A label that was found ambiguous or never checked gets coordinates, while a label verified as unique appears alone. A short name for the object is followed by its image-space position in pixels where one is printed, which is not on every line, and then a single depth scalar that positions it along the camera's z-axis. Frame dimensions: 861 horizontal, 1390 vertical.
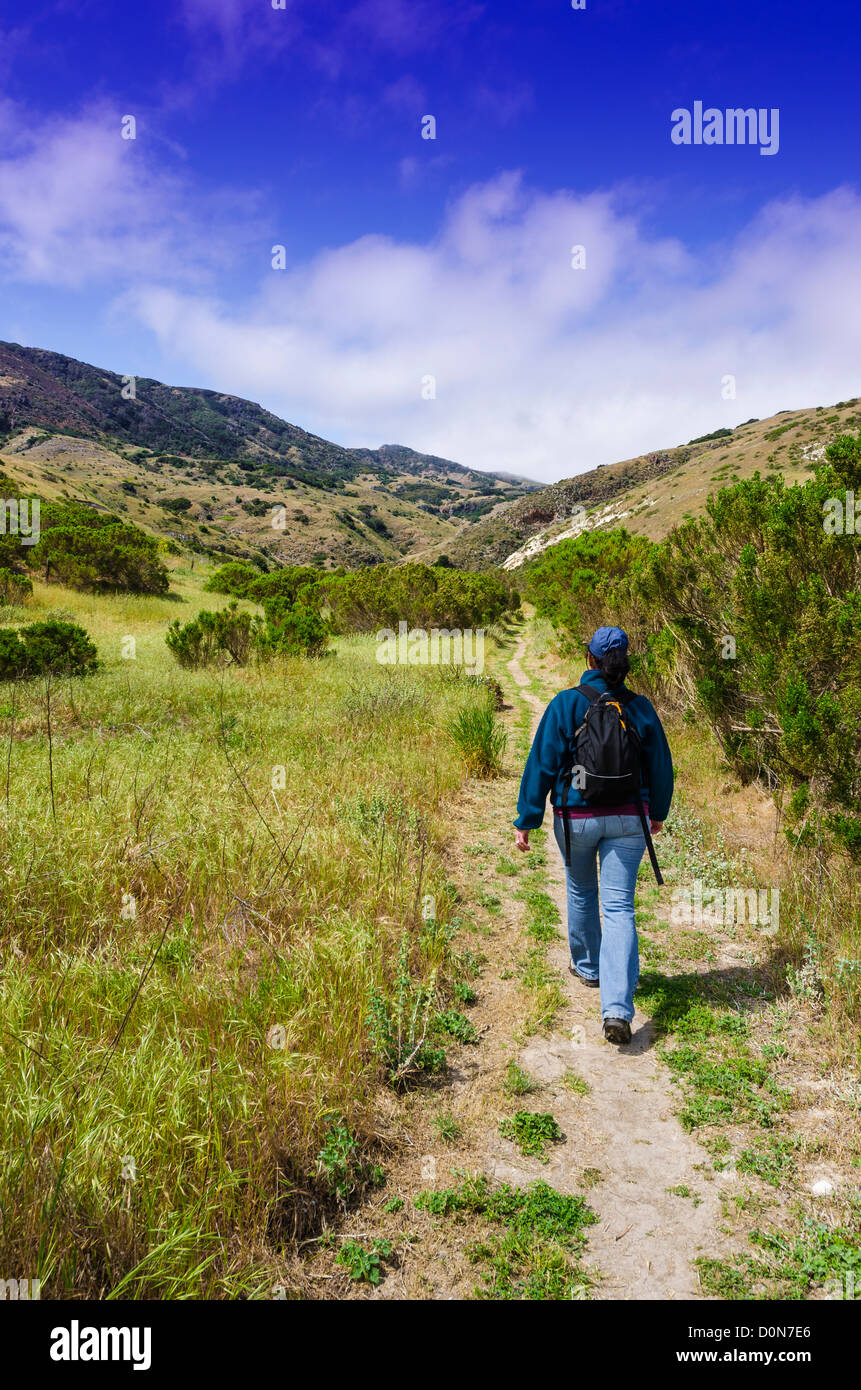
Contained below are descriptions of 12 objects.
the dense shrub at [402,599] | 19.48
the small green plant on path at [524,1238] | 1.96
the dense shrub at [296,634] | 12.59
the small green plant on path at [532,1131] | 2.56
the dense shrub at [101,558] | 21.66
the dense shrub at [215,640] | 11.77
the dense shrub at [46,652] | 9.13
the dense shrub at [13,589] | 16.42
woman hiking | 3.19
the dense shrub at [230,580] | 27.41
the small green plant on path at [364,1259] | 2.00
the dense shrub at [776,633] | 3.93
